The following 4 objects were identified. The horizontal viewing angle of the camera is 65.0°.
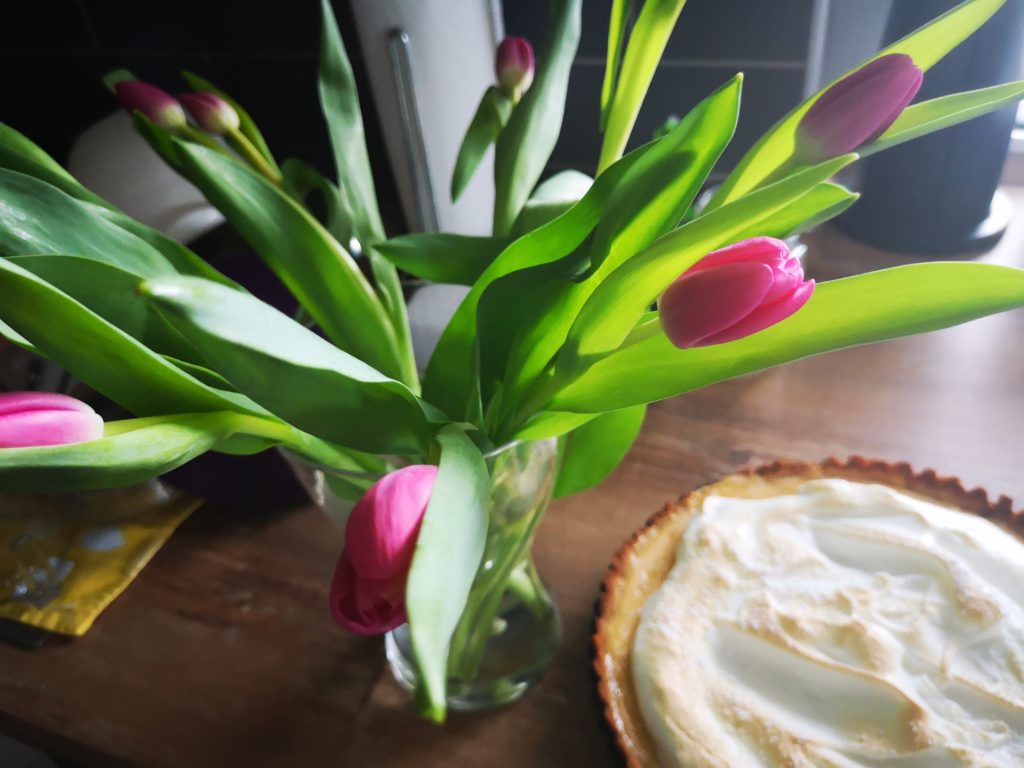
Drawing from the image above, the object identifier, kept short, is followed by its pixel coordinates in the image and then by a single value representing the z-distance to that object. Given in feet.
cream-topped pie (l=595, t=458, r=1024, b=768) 1.04
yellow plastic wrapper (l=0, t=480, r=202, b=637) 1.60
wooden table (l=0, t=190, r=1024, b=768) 1.36
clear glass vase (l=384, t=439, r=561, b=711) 1.12
